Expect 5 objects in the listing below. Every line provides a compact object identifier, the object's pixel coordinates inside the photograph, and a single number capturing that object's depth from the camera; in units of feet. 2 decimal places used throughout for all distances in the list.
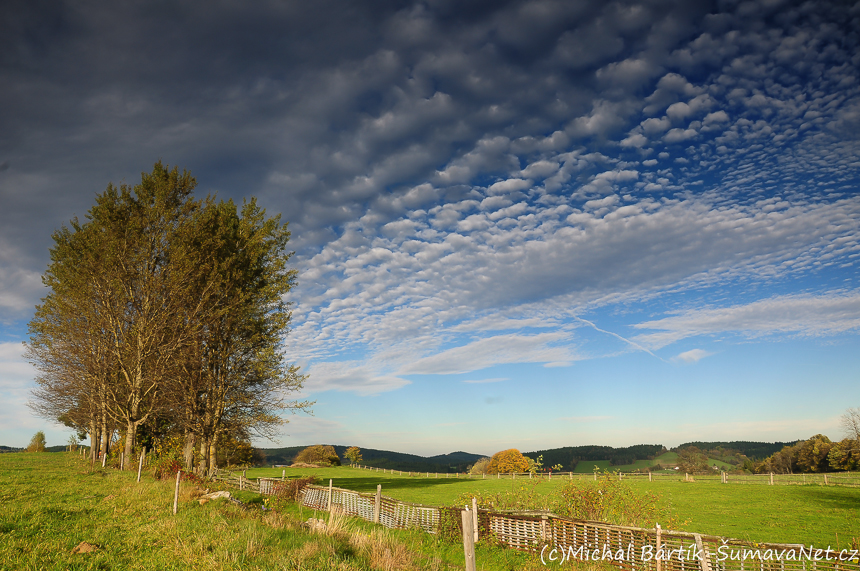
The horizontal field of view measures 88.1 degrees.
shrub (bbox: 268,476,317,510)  78.23
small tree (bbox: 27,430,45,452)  210.18
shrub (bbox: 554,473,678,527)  53.47
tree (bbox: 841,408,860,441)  199.34
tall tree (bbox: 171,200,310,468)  83.30
